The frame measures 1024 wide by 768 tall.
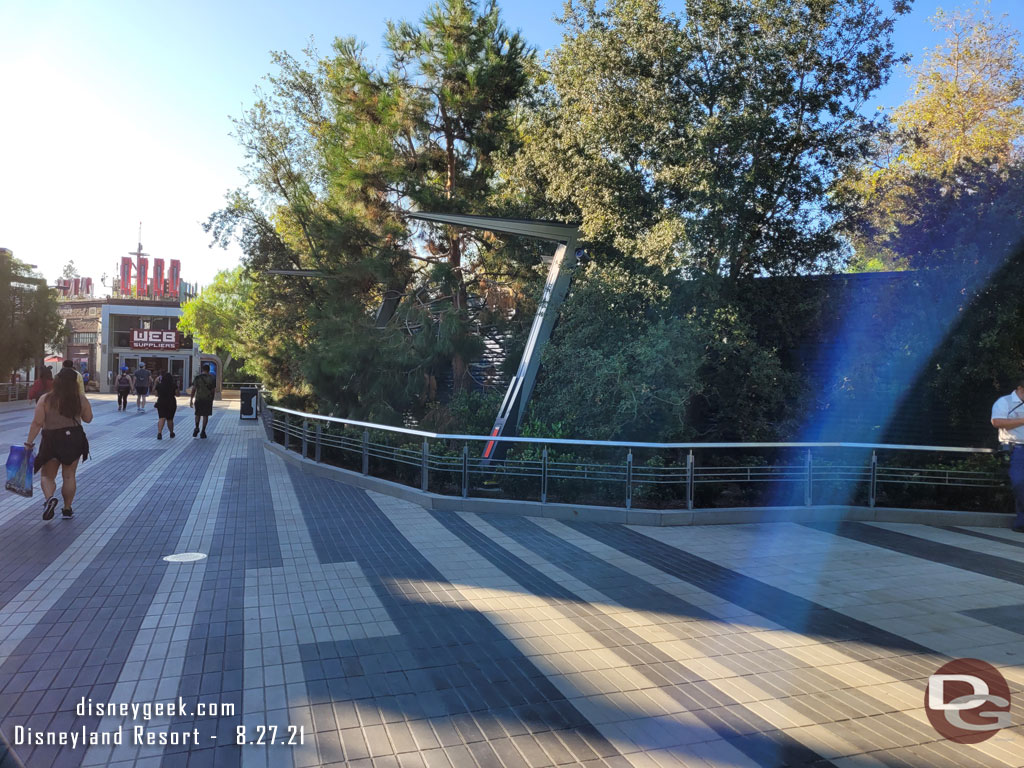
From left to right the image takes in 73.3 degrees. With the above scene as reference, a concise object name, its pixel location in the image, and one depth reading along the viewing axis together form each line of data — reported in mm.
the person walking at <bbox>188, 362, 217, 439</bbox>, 16955
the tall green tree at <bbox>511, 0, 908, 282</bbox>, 9203
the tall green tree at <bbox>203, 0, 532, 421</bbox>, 14047
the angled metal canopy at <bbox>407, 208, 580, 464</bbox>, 11617
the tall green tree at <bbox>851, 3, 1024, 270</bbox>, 8750
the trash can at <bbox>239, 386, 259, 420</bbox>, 22969
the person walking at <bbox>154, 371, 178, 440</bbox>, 16047
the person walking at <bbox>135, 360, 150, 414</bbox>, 25500
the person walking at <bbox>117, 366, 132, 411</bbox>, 25375
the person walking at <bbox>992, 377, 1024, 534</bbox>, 7609
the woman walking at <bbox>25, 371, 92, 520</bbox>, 7281
